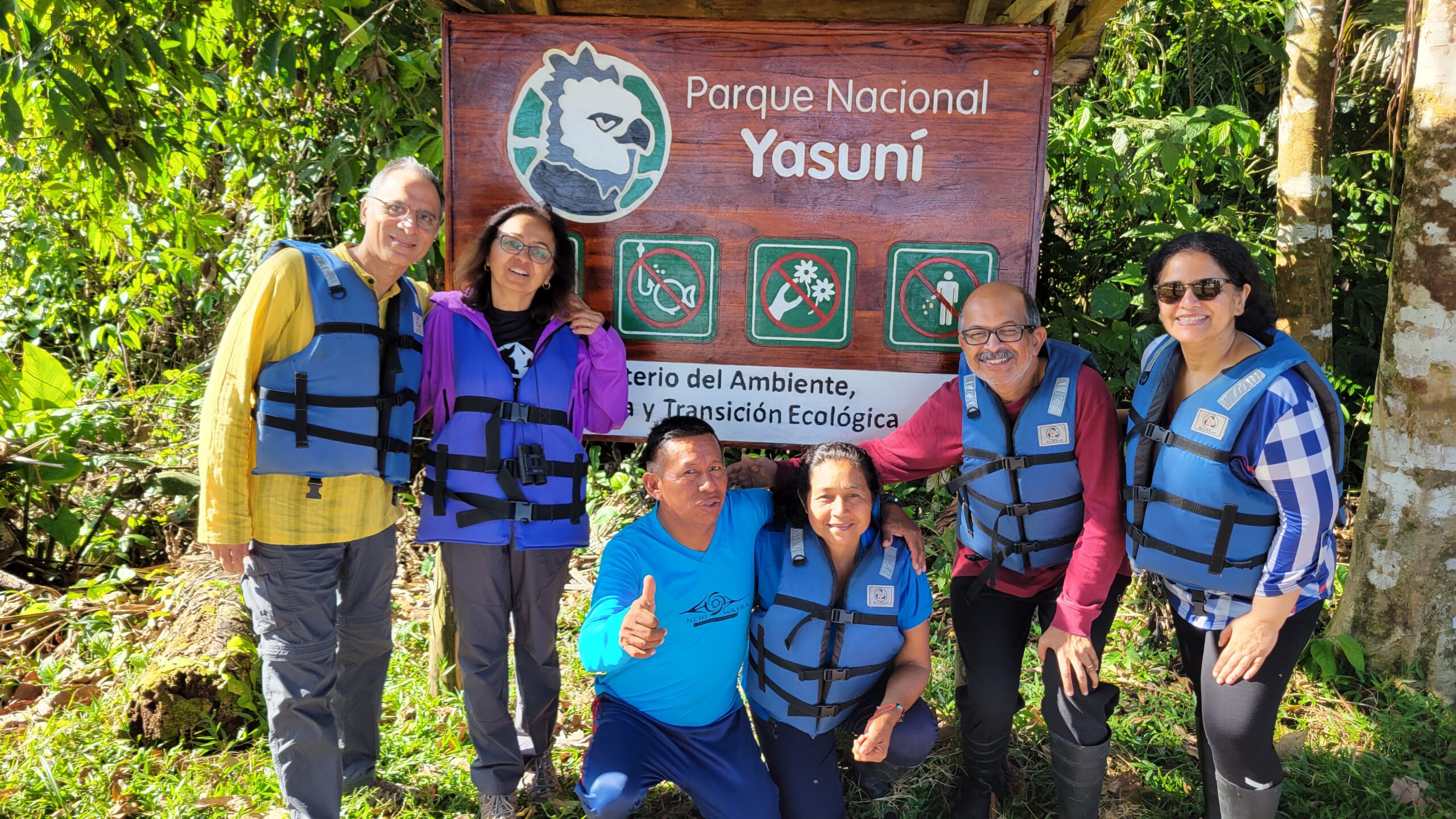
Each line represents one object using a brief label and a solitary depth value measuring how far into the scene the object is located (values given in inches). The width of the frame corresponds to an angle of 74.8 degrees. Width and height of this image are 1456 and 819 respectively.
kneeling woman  115.2
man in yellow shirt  104.6
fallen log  147.7
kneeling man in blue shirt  112.0
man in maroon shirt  110.8
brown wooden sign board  127.0
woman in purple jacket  115.6
